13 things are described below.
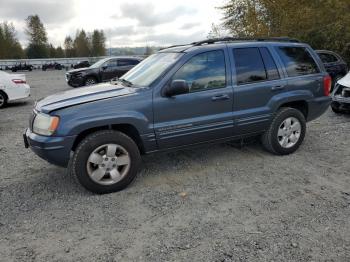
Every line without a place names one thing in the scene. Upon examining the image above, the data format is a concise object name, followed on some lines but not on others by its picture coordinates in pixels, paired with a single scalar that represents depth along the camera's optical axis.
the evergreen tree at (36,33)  74.56
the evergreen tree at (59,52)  79.12
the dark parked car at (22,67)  43.39
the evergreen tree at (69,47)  83.56
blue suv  4.04
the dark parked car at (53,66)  47.03
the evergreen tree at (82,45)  84.88
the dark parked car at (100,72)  15.93
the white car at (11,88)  10.84
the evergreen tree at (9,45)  66.09
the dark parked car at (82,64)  35.31
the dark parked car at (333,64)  12.33
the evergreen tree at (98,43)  89.31
